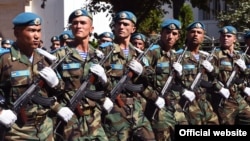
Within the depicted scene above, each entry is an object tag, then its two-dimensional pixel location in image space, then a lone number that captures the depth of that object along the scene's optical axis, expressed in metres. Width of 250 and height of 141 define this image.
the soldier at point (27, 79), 6.73
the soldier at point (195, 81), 9.43
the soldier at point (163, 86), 8.84
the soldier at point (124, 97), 8.16
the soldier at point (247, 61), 10.84
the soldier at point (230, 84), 10.35
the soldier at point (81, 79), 7.45
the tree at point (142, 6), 15.09
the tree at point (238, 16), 19.45
